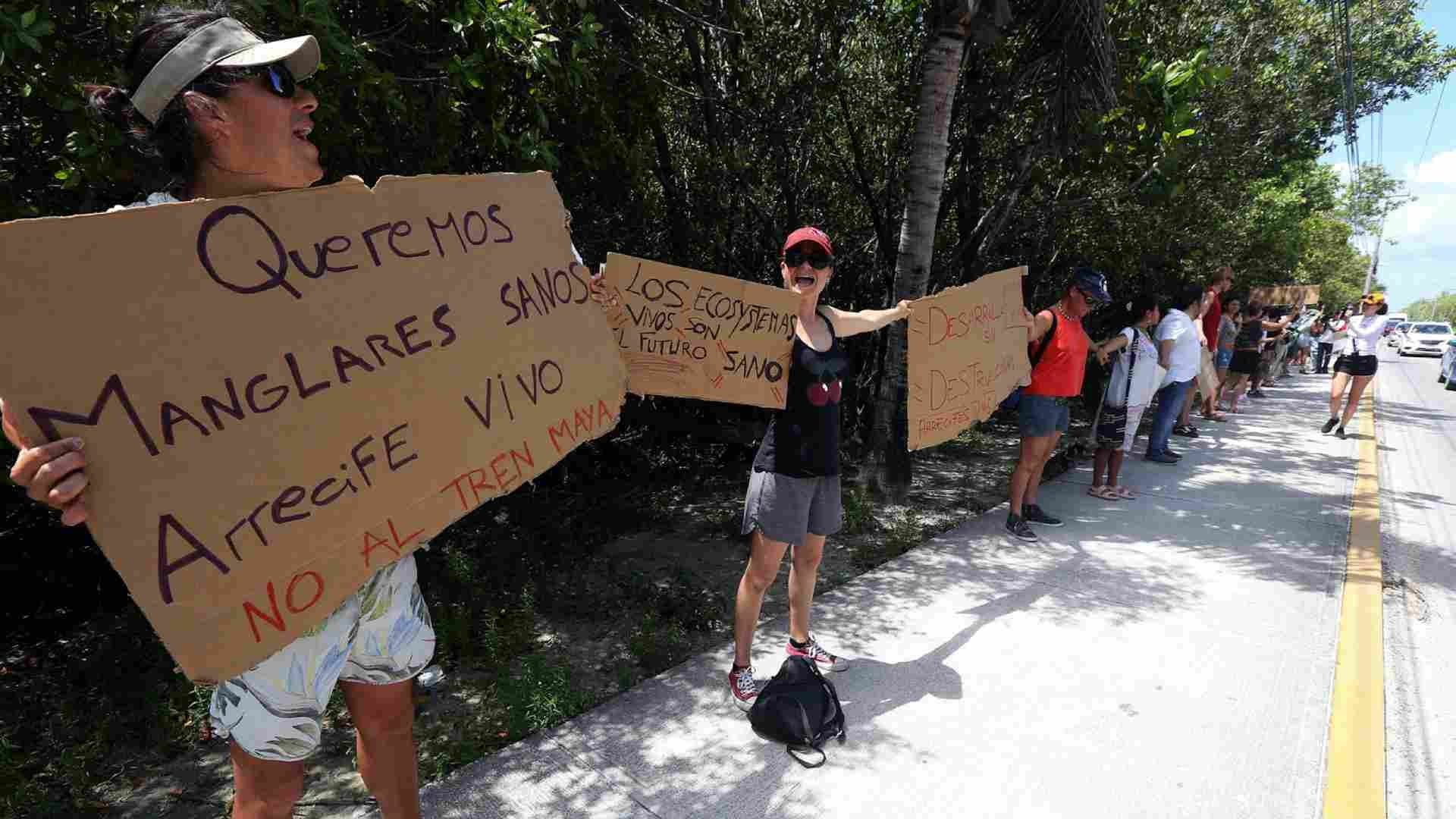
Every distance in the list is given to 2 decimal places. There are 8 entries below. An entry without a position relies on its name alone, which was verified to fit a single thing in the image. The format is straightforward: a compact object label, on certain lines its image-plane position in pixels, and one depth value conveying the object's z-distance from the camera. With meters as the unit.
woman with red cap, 2.68
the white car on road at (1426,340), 27.61
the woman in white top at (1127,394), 5.71
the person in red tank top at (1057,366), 4.65
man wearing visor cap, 1.33
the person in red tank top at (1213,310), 8.18
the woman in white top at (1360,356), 7.87
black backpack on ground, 2.63
